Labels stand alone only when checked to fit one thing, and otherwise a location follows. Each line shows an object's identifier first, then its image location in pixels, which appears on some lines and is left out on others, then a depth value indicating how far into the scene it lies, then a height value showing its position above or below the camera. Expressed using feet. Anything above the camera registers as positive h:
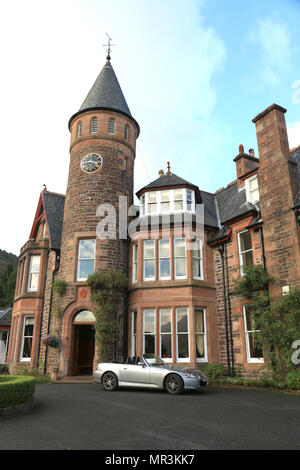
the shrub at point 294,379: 38.17 -3.28
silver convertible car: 36.01 -2.87
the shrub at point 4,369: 68.72 -4.08
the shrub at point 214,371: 48.52 -3.08
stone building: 48.96 +14.69
